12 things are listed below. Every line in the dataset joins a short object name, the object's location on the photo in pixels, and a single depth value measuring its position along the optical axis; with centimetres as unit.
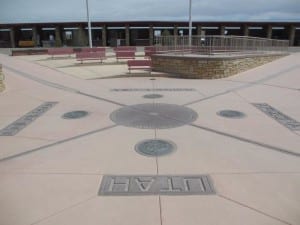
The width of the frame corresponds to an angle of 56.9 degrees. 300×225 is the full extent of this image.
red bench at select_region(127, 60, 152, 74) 1420
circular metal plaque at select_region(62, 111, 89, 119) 714
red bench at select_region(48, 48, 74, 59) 2303
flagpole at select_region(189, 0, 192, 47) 1912
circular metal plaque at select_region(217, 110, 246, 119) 716
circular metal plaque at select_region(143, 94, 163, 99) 929
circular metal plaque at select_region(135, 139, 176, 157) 500
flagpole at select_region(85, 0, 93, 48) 2339
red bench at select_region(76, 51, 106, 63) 1902
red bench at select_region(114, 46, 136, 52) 2418
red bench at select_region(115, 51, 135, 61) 1984
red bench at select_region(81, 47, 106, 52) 2273
